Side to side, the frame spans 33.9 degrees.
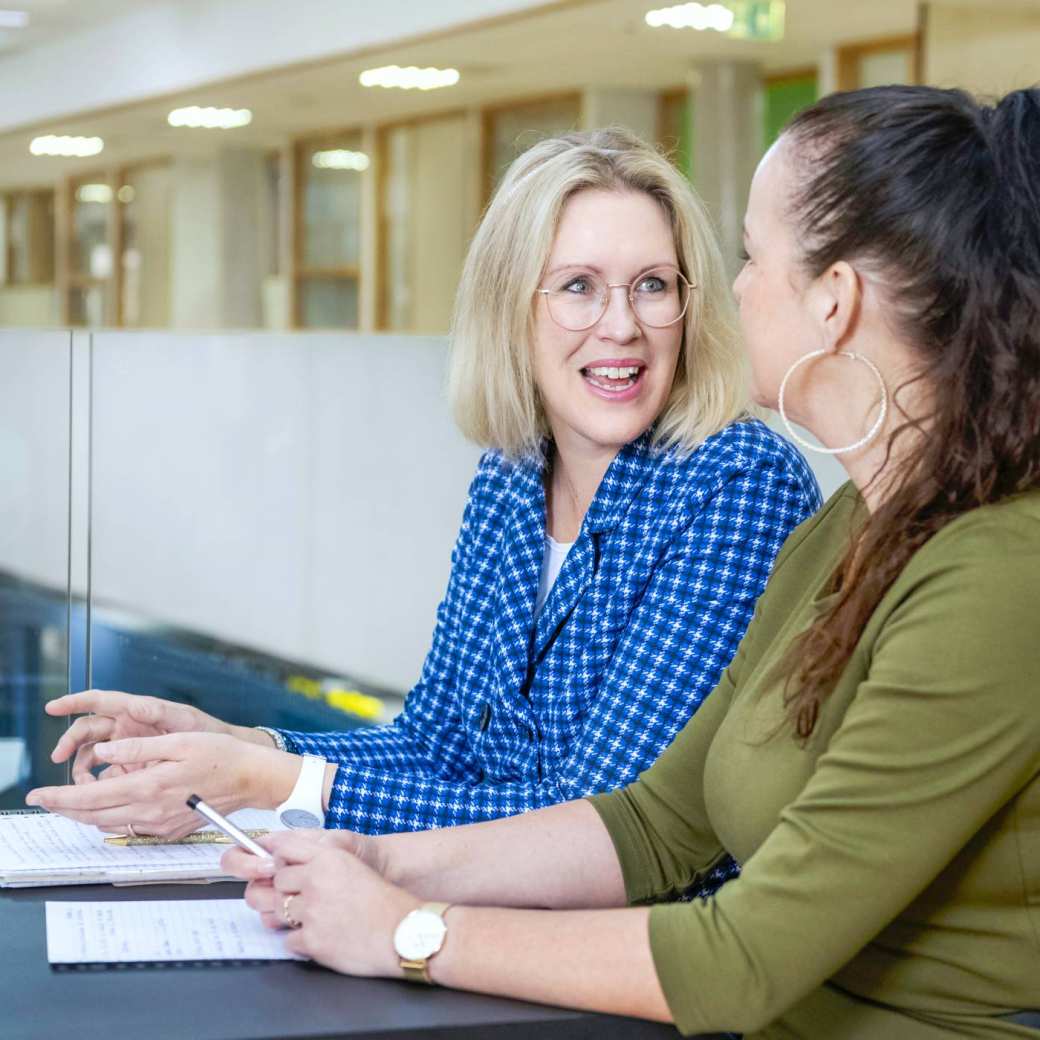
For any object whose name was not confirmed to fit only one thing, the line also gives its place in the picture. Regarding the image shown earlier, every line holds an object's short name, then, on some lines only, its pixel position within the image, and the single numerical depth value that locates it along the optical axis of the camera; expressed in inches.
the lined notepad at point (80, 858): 51.8
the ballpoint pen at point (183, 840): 56.9
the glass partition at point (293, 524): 126.6
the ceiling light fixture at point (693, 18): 278.1
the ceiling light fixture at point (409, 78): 339.9
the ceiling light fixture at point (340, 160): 402.3
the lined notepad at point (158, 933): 44.8
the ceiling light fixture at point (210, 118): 401.7
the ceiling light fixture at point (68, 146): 446.9
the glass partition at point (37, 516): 112.3
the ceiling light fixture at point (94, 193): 462.3
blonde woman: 61.9
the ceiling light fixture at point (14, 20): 389.4
